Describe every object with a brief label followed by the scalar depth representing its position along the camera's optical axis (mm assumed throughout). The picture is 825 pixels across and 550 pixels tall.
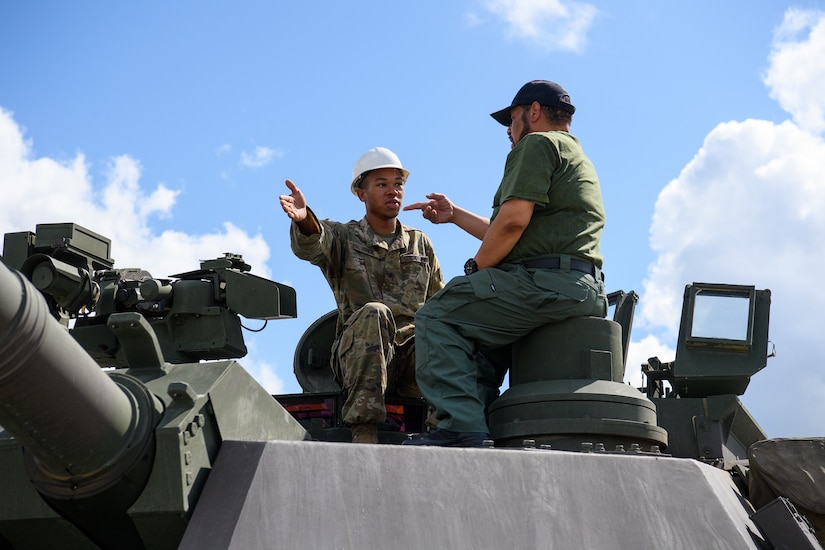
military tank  4633
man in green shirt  6094
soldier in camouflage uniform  6664
